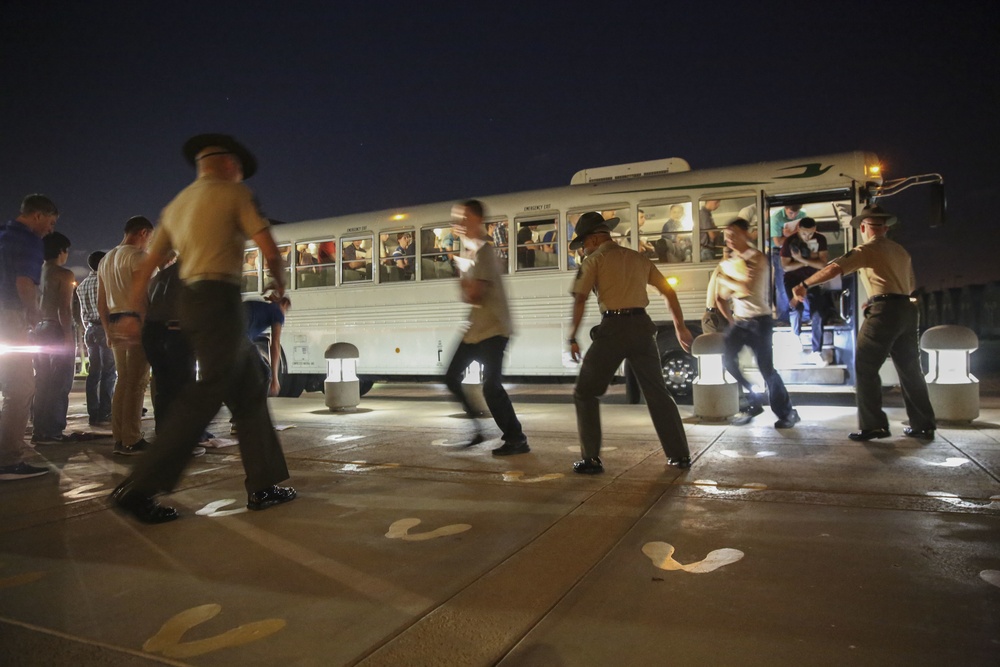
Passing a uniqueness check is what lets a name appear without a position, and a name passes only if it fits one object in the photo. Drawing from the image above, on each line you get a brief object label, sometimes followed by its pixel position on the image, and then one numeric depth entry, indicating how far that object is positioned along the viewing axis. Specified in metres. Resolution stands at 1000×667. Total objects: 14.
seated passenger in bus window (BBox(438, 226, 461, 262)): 10.76
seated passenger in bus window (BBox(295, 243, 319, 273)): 12.23
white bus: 8.93
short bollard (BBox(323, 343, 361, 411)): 8.70
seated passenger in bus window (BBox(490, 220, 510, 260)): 10.51
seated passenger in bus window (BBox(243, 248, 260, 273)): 12.86
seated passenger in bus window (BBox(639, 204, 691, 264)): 9.43
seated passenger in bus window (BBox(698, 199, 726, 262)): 9.20
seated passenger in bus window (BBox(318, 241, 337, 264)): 11.97
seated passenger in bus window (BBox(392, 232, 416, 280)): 11.18
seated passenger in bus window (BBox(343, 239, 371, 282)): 11.63
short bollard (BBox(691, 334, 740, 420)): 7.02
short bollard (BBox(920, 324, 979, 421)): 6.32
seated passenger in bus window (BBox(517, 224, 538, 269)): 10.33
